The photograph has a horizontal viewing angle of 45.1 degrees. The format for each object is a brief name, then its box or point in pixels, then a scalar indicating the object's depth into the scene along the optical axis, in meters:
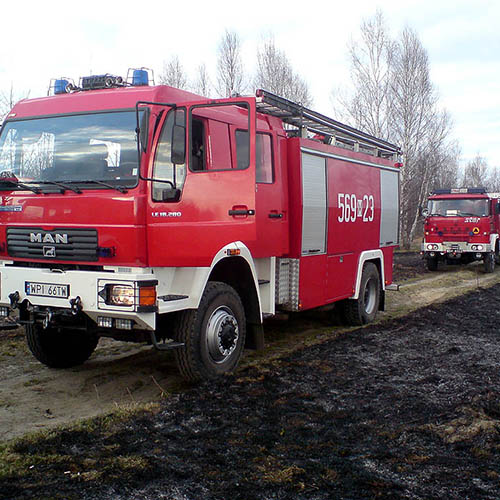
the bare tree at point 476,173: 75.50
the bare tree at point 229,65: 29.20
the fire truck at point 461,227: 18.52
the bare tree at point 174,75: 29.81
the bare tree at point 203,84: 29.52
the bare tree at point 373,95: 27.42
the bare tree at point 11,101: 19.74
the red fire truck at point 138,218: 5.23
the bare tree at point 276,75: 30.22
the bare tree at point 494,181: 81.14
